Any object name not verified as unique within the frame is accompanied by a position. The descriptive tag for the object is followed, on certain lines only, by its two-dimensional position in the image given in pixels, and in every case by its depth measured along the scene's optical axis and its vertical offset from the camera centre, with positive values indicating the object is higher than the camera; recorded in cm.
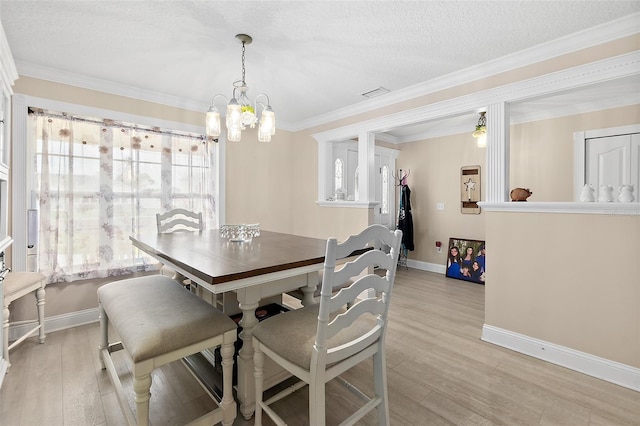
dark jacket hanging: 489 -15
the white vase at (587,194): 208 +12
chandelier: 196 +64
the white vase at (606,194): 200 +11
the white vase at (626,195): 190 +10
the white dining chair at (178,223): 258 -14
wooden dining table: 123 -26
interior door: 305 +54
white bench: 122 -56
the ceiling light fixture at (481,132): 343 +92
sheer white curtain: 261 +23
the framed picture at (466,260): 413 -73
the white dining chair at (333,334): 115 -58
